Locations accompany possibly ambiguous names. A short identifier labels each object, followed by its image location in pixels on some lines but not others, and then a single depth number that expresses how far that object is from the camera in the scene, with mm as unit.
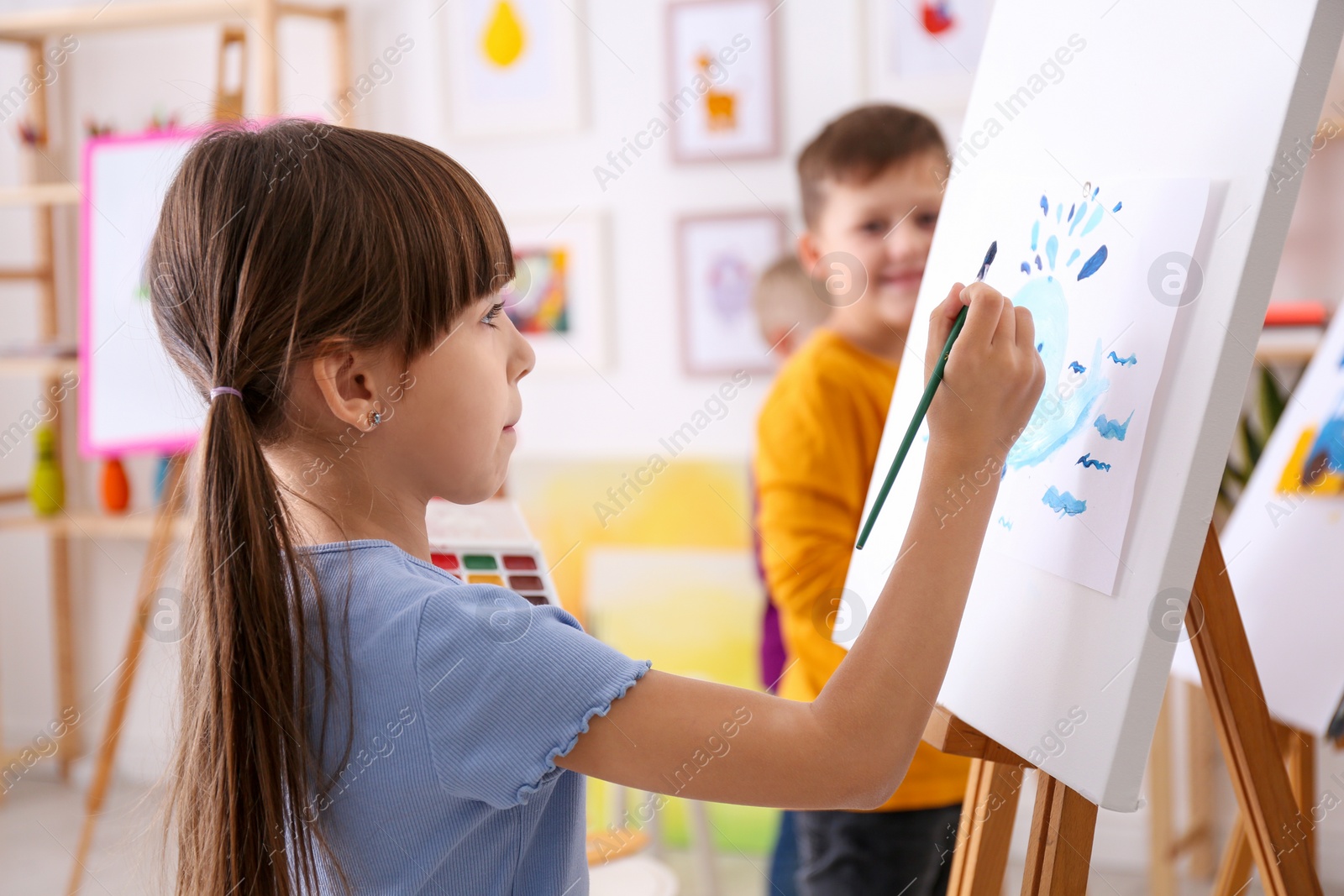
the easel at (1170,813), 2174
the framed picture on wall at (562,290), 2832
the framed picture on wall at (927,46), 2438
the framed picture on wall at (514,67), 2781
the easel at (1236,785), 750
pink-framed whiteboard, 2531
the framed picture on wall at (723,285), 2682
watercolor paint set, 1052
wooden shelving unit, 2475
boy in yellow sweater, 1277
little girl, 660
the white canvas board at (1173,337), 683
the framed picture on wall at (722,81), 2623
